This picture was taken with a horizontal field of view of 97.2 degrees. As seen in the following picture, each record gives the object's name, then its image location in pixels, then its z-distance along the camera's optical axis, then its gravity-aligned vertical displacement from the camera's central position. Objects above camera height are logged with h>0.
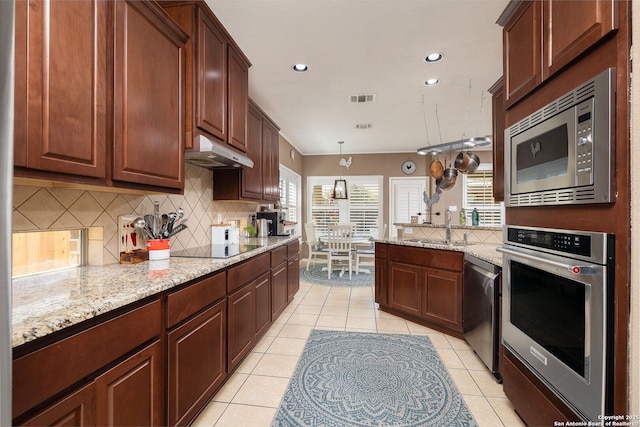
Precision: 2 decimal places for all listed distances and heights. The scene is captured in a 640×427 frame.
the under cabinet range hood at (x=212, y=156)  1.90 +0.46
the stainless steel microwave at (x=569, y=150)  1.01 +0.28
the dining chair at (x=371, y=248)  6.23 -0.79
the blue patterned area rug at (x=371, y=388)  1.66 -1.20
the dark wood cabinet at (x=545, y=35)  1.06 +0.82
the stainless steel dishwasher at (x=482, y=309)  2.06 -0.76
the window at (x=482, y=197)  6.22 +0.38
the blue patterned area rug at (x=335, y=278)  4.78 -1.17
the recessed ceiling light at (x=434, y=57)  2.50 +1.41
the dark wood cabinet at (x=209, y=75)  1.88 +1.02
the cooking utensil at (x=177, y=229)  2.04 -0.12
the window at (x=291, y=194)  5.49 +0.42
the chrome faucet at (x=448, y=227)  3.22 -0.15
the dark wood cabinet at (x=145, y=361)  0.82 -0.59
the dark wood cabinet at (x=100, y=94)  1.01 +0.54
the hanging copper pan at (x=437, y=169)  3.71 +0.59
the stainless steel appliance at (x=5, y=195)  0.51 +0.03
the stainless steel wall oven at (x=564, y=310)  1.03 -0.43
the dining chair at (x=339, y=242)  5.05 -0.51
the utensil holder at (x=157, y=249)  1.85 -0.24
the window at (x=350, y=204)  6.74 +0.23
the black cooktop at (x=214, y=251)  2.05 -0.31
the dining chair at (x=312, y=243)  5.52 -0.63
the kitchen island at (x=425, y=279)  2.67 -0.69
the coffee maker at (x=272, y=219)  3.93 -0.08
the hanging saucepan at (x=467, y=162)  3.24 +0.60
